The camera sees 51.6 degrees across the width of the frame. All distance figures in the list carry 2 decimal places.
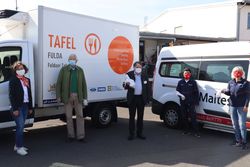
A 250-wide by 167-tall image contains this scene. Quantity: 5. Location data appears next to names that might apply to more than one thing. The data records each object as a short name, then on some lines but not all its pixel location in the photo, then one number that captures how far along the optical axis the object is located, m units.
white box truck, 5.41
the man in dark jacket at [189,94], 6.33
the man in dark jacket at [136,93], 5.97
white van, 6.06
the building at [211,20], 22.40
